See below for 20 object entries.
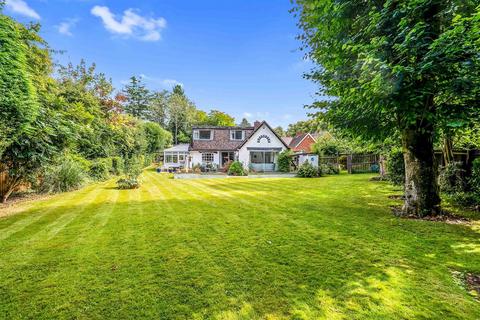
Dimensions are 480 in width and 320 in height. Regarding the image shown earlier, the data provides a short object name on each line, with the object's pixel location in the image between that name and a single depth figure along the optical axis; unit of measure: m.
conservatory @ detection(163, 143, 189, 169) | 32.49
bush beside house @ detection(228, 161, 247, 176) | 22.54
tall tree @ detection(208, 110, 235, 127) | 56.48
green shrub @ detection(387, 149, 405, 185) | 9.44
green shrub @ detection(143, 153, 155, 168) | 34.34
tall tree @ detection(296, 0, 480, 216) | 4.49
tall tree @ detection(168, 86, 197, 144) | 53.53
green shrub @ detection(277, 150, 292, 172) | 25.98
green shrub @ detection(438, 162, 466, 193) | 8.15
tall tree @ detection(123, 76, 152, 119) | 52.62
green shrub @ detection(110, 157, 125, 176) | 20.77
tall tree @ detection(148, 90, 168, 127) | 55.06
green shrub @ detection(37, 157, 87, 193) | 10.91
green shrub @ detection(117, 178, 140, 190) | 12.66
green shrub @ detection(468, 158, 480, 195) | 6.46
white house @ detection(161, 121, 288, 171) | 27.38
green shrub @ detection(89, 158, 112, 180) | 16.41
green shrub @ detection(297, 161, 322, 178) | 18.70
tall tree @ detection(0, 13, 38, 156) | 6.33
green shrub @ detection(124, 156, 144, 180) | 13.12
